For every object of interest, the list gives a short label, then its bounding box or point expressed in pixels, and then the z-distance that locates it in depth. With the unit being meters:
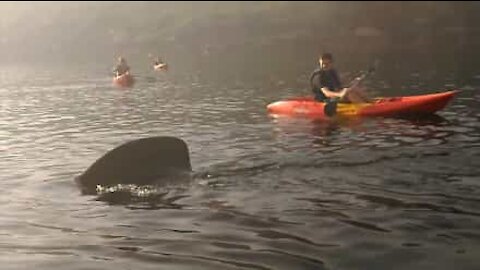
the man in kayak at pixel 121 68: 40.81
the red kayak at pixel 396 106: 20.45
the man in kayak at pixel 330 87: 20.80
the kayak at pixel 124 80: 39.66
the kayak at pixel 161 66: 51.78
